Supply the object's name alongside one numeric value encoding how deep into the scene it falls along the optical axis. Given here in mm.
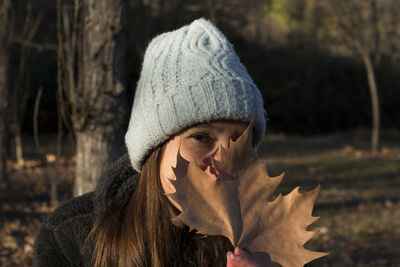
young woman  1756
